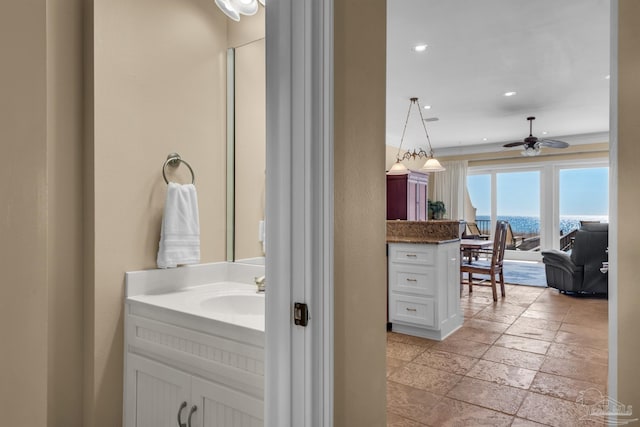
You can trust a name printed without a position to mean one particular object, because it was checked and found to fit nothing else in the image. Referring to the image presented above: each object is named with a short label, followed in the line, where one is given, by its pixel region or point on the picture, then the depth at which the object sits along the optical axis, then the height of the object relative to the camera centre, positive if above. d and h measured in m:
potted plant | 8.83 +0.08
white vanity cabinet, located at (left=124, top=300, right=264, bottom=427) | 1.25 -0.59
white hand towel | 1.86 -0.08
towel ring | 1.91 +0.26
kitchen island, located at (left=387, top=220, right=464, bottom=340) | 3.38 -0.62
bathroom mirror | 2.16 +0.35
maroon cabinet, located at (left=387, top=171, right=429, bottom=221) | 7.16 +0.33
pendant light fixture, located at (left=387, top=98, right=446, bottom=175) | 5.60 +0.76
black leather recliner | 4.88 -0.64
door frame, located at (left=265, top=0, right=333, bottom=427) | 1.01 +0.01
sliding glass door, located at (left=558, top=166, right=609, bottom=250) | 8.00 +0.35
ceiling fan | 5.65 +1.05
